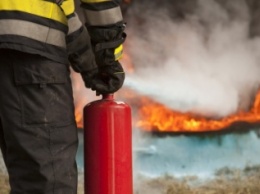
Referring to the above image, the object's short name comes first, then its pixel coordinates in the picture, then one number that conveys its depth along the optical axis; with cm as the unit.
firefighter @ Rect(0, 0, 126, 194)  435
